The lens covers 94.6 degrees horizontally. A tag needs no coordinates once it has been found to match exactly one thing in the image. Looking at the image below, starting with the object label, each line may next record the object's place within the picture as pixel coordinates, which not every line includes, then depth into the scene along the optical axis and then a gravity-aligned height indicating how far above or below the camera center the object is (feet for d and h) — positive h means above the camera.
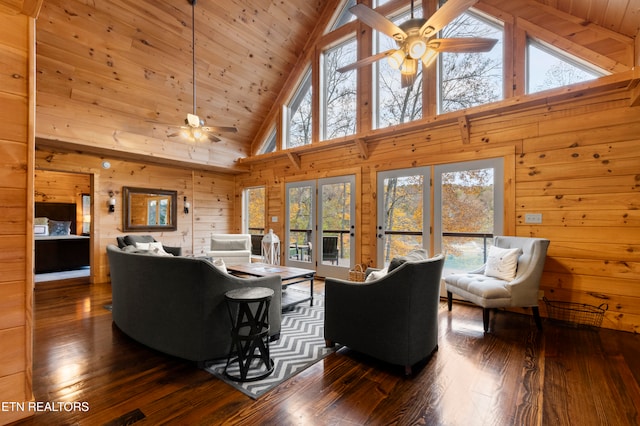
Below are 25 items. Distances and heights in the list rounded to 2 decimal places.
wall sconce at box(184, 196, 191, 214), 22.22 +0.63
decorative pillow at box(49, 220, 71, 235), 24.63 -1.15
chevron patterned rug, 6.99 -4.03
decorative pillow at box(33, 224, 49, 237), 23.02 -1.26
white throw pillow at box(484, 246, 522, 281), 11.17 -1.89
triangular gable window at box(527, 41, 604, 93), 12.01 +6.05
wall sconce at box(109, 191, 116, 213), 18.71 +0.78
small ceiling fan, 13.48 +4.00
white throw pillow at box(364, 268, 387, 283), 8.58 -1.80
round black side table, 7.27 -3.05
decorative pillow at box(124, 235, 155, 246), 16.98 -1.49
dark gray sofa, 7.51 -2.38
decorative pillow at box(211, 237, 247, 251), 20.04 -2.04
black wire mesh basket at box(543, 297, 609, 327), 10.85 -3.75
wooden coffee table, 12.42 -2.57
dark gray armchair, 7.25 -2.59
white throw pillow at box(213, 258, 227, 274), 10.55 -1.78
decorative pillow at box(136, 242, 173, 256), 15.97 -1.77
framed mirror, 19.53 +0.35
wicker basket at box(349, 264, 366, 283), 11.59 -2.43
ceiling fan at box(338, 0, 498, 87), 7.87 +5.05
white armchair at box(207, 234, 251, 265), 19.36 -2.31
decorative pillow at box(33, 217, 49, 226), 23.43 -0.54
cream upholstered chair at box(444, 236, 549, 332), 10.30 -2.46
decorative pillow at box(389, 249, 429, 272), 7.86 -1.25
